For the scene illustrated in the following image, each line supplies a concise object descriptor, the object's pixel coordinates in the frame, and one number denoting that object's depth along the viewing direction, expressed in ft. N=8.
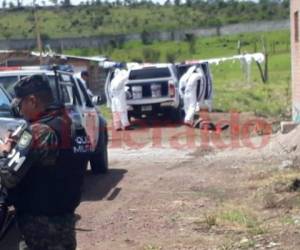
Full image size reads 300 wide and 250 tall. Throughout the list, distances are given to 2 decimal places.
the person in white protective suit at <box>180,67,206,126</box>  86.94
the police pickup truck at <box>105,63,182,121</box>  90.38
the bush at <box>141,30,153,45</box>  289.12
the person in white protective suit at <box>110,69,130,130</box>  86.99
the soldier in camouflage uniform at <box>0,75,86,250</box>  18.90
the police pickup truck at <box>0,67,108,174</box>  46.21
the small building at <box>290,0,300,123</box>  76.38
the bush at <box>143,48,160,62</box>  233.96
